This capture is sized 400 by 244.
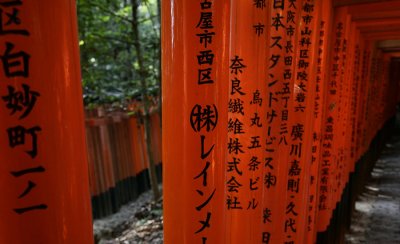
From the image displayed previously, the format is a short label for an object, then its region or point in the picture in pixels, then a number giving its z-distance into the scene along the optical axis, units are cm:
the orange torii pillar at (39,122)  110
